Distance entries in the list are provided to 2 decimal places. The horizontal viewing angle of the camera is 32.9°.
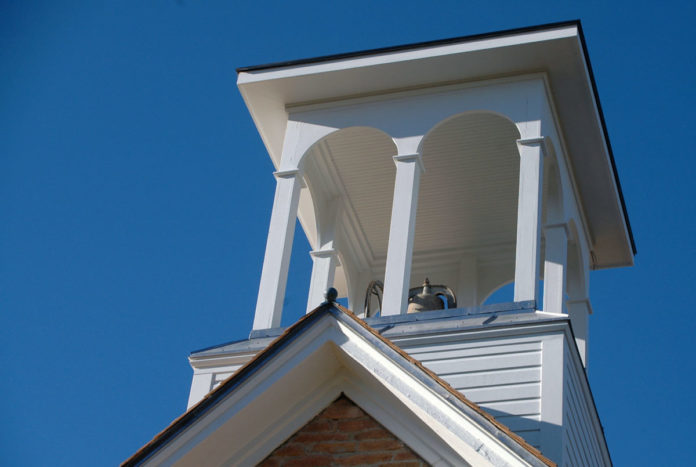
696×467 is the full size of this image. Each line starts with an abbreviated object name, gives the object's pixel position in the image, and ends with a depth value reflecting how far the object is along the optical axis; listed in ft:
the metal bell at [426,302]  44.09
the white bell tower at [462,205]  35.58
